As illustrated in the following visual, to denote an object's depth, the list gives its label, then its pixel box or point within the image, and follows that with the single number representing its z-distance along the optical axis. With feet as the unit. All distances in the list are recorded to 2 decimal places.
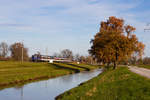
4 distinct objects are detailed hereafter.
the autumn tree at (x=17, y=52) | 372.99
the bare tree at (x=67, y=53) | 590.96
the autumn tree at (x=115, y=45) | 135.85
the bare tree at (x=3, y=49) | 402.05
